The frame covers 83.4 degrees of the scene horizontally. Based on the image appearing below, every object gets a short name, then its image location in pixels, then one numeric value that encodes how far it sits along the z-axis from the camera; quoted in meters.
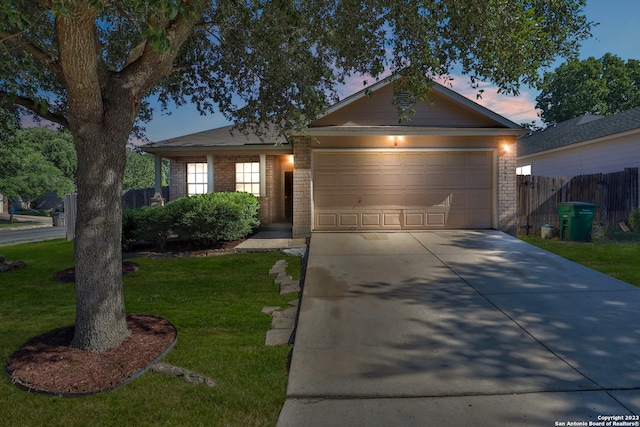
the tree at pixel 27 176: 28.89
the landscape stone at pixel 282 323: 4.77
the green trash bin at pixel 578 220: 10.79
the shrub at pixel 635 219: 11.88
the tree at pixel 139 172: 50.09
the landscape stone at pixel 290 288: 6.44
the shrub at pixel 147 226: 10.19
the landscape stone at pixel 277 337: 4.26
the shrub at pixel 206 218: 9.98
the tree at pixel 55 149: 39.31
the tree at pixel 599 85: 31.92
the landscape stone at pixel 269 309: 5.42
